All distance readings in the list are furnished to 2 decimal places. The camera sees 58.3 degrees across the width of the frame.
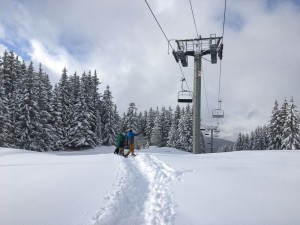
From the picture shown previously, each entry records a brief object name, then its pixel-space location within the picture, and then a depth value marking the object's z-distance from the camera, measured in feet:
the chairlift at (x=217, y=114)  123.39
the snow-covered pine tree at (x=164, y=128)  271.90
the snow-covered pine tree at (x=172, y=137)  239.71
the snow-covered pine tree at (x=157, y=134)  257.75
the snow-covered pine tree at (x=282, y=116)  169.19
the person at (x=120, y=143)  55.61
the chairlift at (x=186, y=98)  75.95
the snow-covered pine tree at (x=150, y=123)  287.65
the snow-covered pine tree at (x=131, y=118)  232.57
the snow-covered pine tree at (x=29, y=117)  134.41
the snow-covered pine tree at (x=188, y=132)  224.74
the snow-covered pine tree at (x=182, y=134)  223.92
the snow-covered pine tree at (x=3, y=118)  121.16
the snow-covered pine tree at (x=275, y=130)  171.01
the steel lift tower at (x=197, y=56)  65.87
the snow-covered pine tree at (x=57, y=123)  157.81
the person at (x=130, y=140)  54.80
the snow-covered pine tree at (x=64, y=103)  171.22
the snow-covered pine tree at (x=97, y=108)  190.92
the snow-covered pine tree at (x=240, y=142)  382.75
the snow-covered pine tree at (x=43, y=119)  139.19
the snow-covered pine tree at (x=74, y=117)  169.41
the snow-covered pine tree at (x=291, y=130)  153.23
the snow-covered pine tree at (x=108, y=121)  205.44
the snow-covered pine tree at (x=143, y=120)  301.73
